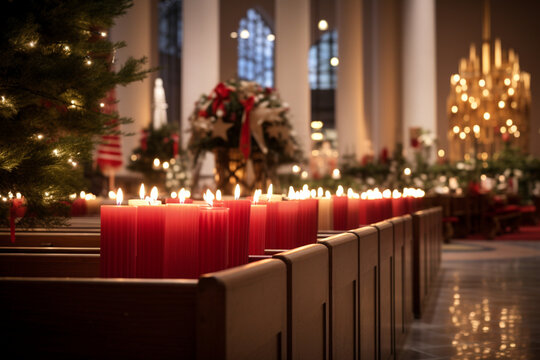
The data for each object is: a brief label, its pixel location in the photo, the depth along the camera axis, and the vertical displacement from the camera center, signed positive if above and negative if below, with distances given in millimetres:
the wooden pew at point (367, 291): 3300 -420
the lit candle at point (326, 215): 3965 -63
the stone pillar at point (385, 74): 27078 +4849
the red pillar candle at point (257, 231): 2453 -91
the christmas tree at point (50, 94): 2830 +450
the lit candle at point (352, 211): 4133 -43
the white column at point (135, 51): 14266 +2958
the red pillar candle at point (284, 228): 2750 -91
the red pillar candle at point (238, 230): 2029 -75
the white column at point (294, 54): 17469 +3525
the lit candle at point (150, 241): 1861 -94
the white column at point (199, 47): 14945 +3157
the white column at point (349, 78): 23188 +3908
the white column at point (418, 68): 23547 +4319
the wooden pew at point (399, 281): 4785 -527
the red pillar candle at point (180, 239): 1855 -89
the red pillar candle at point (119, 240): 1867 -92
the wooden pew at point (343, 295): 2670 -360
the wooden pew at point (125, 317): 1495 -236
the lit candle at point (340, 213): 4016 -52
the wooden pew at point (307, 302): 2070 -301
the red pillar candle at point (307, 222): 2895 -74
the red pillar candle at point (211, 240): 1879 -93
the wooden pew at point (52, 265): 2301 -192
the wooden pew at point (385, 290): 3982 -497
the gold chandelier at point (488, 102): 23438 +3270
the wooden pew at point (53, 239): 3084 -153
